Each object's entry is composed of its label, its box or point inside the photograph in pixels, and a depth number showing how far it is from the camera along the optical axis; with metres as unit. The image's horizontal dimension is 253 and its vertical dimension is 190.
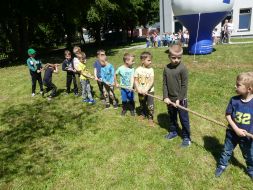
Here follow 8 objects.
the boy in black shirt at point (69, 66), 6.11
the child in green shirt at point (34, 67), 6.47
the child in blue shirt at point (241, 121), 2.80
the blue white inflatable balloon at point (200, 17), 10.53
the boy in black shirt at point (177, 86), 3.50
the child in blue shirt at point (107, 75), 5.21
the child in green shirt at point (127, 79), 4.67
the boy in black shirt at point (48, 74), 6.42
